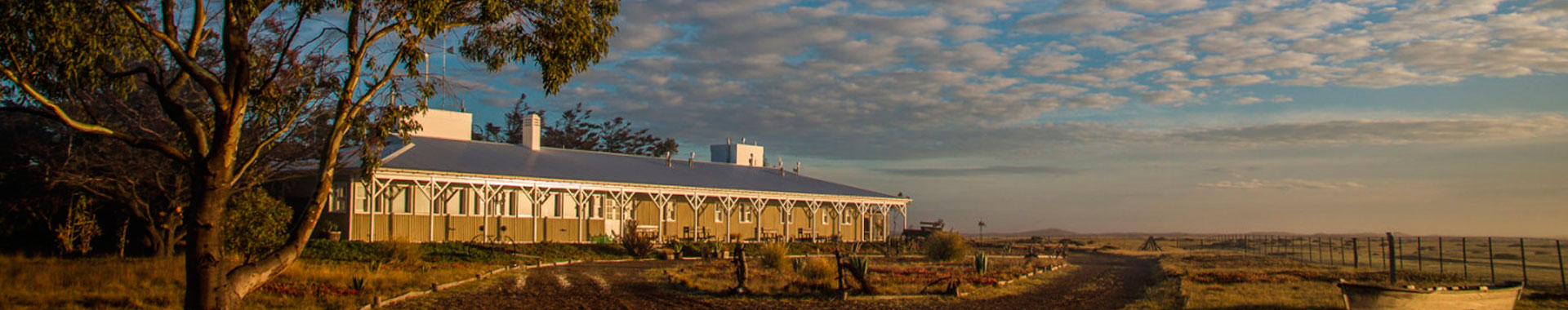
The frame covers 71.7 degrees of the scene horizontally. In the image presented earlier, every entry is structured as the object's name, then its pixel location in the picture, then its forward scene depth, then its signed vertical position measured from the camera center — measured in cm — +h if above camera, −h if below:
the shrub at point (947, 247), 3350 -131
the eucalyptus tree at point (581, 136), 6631 +442
